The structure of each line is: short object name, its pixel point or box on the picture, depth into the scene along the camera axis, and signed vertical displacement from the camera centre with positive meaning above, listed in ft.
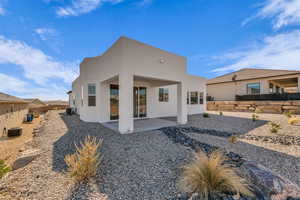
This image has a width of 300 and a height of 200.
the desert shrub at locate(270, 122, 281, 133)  20.06 -4.71
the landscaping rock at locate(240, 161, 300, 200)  6.55 -4.83
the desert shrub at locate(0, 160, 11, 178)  7.22 -4.09
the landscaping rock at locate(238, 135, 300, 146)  16.46 -5.66
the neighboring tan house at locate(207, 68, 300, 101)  51.13 +8.41
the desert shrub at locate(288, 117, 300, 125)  25.05 -4.41
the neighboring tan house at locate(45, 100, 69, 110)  70.18 -3.52
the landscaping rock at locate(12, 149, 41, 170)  10.56 -5.28
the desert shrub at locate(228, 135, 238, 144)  16.19 -5.30
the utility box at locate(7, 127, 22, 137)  22.15 -5.66
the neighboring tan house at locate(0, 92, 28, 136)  25.78 -3.55
